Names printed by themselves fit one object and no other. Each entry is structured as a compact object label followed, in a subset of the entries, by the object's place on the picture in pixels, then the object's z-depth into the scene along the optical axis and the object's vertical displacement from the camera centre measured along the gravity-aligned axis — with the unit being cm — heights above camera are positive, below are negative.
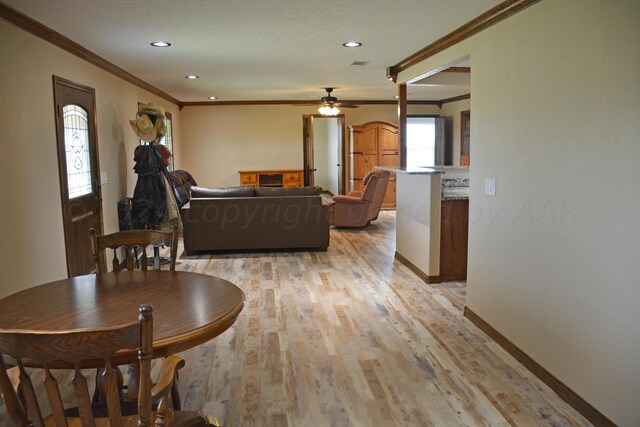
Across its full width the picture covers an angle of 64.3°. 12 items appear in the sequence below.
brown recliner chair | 796 -76
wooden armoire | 1004 +18
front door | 421 -7
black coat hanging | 566 -32
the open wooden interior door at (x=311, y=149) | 1019 +18
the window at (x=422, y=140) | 1049 +34
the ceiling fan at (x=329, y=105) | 865 +89
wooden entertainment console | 1026 -39
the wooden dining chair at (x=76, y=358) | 129 -51
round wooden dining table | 171 -55
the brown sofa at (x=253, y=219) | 619 -74
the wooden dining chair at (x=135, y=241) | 262 -42
